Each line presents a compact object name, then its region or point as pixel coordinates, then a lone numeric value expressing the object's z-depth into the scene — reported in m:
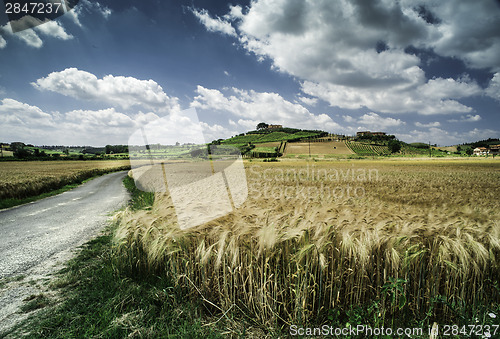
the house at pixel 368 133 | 168.12
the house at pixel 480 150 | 132.75
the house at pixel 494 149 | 134.77
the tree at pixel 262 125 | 191.02
